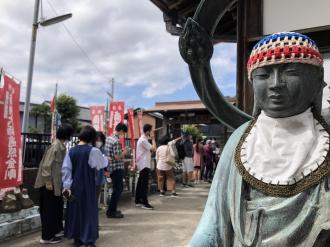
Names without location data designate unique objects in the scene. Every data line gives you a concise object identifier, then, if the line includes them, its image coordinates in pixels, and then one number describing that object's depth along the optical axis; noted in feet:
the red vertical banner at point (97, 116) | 36.65
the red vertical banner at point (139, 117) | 38.24
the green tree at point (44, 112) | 108.37
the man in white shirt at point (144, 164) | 26.53
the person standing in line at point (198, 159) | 45.24
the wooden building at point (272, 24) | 11.50
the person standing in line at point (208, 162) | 48.77
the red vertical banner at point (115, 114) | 32.92
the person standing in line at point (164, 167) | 32.53
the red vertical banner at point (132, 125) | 31.96
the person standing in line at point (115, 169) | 23.13
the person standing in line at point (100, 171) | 20.89
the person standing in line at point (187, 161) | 40.27
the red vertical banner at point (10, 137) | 18.61
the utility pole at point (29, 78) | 33.27
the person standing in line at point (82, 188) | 17.25
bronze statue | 4.34
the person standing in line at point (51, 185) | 17.83
